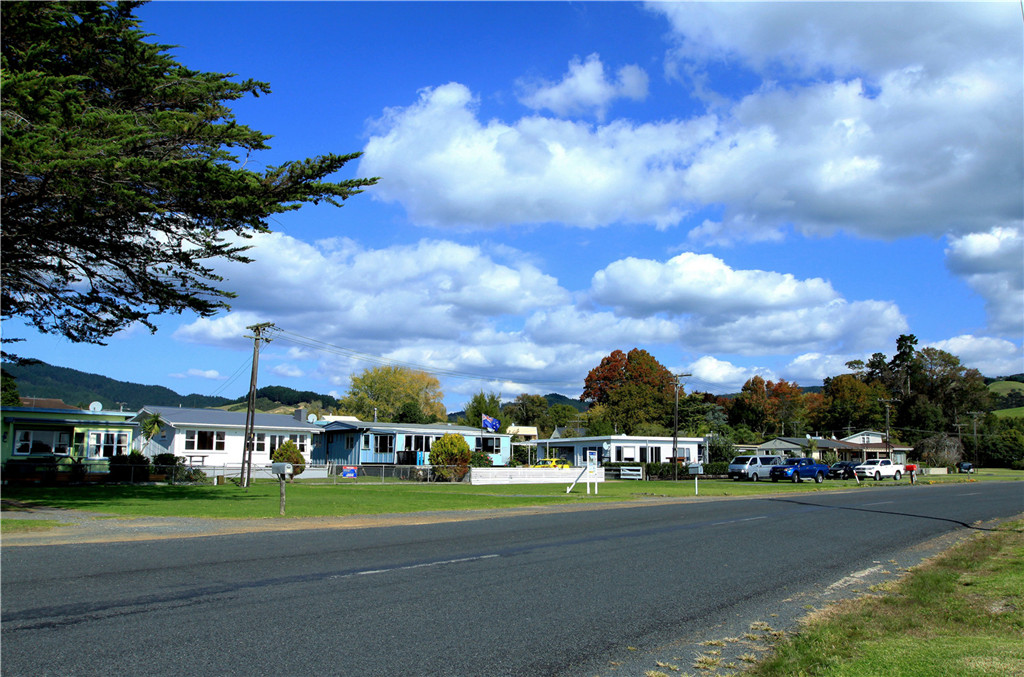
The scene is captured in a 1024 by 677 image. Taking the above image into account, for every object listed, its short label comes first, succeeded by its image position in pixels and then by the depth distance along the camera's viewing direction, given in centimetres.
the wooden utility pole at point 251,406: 3709
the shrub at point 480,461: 4733
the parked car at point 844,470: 5609
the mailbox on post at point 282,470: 2054
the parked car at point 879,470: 5494
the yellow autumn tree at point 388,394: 9806
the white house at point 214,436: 4944
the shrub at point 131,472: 3328
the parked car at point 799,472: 4903
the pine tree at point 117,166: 1392
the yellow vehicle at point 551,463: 5584
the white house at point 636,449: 6400
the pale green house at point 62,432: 3841
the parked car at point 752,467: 5162
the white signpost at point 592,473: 3862
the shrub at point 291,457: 4681
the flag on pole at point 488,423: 5204
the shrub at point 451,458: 4397
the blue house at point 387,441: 5591
